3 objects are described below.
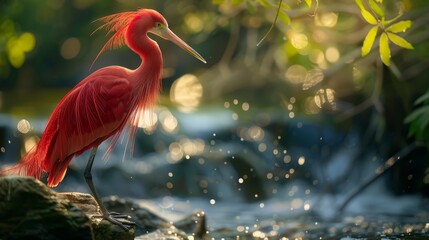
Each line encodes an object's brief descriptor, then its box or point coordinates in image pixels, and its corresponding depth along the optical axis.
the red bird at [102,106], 10.55
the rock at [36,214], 9.10
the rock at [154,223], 12.38
